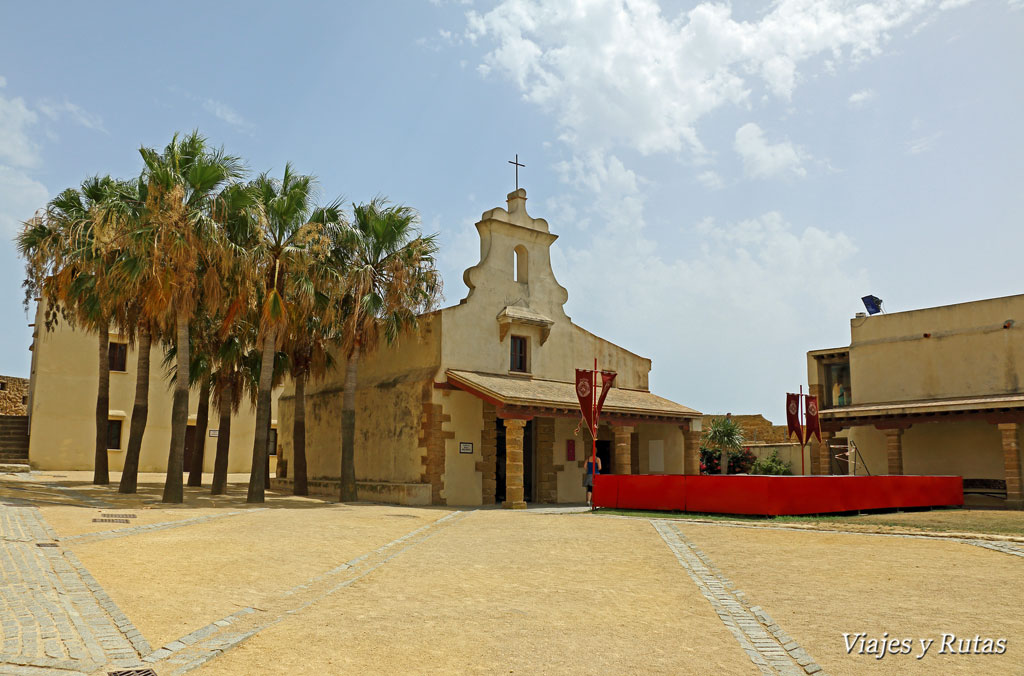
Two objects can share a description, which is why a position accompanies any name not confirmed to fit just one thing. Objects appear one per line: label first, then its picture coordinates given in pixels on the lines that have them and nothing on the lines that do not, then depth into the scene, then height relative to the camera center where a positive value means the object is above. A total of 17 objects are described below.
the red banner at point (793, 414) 23.16 +0.80
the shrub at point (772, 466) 41.34 -1.30
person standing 20.03 -0.77
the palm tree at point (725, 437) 45.41 +0.26
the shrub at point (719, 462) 43.47 -1.14
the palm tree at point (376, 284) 21.19 +4.26
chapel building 21.67 +1.03
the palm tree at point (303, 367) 24.12 +2.30
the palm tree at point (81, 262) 18.22 +4.46
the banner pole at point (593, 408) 19.68 +0.82
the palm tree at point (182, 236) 17.09 +4.44
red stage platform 16.73 -1.19
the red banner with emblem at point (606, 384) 19.75 +1.46
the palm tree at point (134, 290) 17.19 +3.40
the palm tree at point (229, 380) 21.94 +1.82
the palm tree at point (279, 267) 18.98 +4.27
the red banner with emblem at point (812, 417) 23.75 +0.73
